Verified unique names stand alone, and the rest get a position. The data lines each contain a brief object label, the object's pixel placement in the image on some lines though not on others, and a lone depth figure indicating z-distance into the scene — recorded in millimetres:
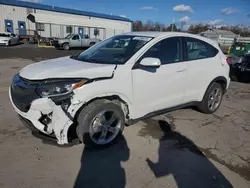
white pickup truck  23359
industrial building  33094
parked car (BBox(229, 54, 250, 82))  9555
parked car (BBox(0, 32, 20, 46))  25047
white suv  2799
